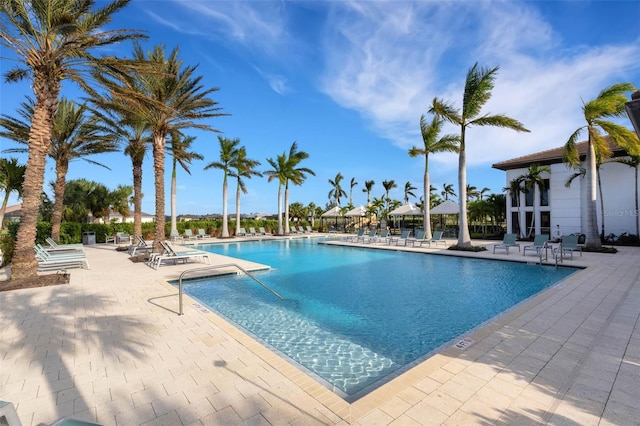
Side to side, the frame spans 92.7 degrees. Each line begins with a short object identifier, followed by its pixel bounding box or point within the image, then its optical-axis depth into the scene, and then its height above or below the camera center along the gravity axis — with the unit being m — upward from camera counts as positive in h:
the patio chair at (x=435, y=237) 18.18 -0.78
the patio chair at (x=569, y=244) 12.58 -0.82
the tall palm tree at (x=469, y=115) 14.78 +5.66
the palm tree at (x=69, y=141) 15.91 +4.50
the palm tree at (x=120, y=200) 31.53 +2.57
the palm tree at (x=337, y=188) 60.19 +7.15
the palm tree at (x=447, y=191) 59.69 +6.57
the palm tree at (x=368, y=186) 54.66 +6.85
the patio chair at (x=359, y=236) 23.07 -0.94
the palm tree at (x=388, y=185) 50.91 +6.55
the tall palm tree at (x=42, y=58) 7.92 +4.70
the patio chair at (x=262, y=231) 30.07 -0.66
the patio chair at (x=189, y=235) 25.14 -0.88
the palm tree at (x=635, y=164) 17.41 +3.47
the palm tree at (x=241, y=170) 27.31 +4.96
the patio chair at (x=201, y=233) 25.53 -0.73
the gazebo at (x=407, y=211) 26.20 +1.17
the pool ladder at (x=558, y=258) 12.11 -1.39
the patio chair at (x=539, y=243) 13.10 -0.82
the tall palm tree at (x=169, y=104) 12.91 +5.47
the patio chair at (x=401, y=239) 21.26 -1.12
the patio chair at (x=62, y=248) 12.82 -1.03
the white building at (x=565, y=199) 18.88 +1.72
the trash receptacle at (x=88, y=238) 20.84 -0.94
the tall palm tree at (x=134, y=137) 15.12 +4.69
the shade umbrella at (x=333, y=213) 33.41 +1.24
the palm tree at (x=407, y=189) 52.12 +6.05
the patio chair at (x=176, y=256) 11.30 -1.21
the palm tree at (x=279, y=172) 29.09 +4.98
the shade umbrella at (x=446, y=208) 23.29 +1.25
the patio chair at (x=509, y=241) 15.00 -0.83
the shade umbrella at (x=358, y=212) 30.77 +1.24
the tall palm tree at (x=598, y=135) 13.60 +4.14
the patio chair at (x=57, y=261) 9.72 -1.18
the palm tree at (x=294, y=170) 29.03 +5.26
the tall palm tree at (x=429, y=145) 19.85 +5.20
